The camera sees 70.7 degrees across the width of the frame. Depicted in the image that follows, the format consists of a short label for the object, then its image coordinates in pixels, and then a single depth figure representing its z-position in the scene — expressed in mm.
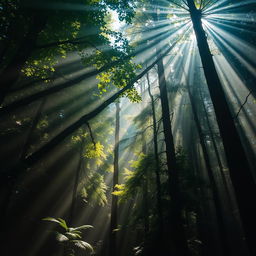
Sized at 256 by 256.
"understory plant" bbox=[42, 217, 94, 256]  6390
